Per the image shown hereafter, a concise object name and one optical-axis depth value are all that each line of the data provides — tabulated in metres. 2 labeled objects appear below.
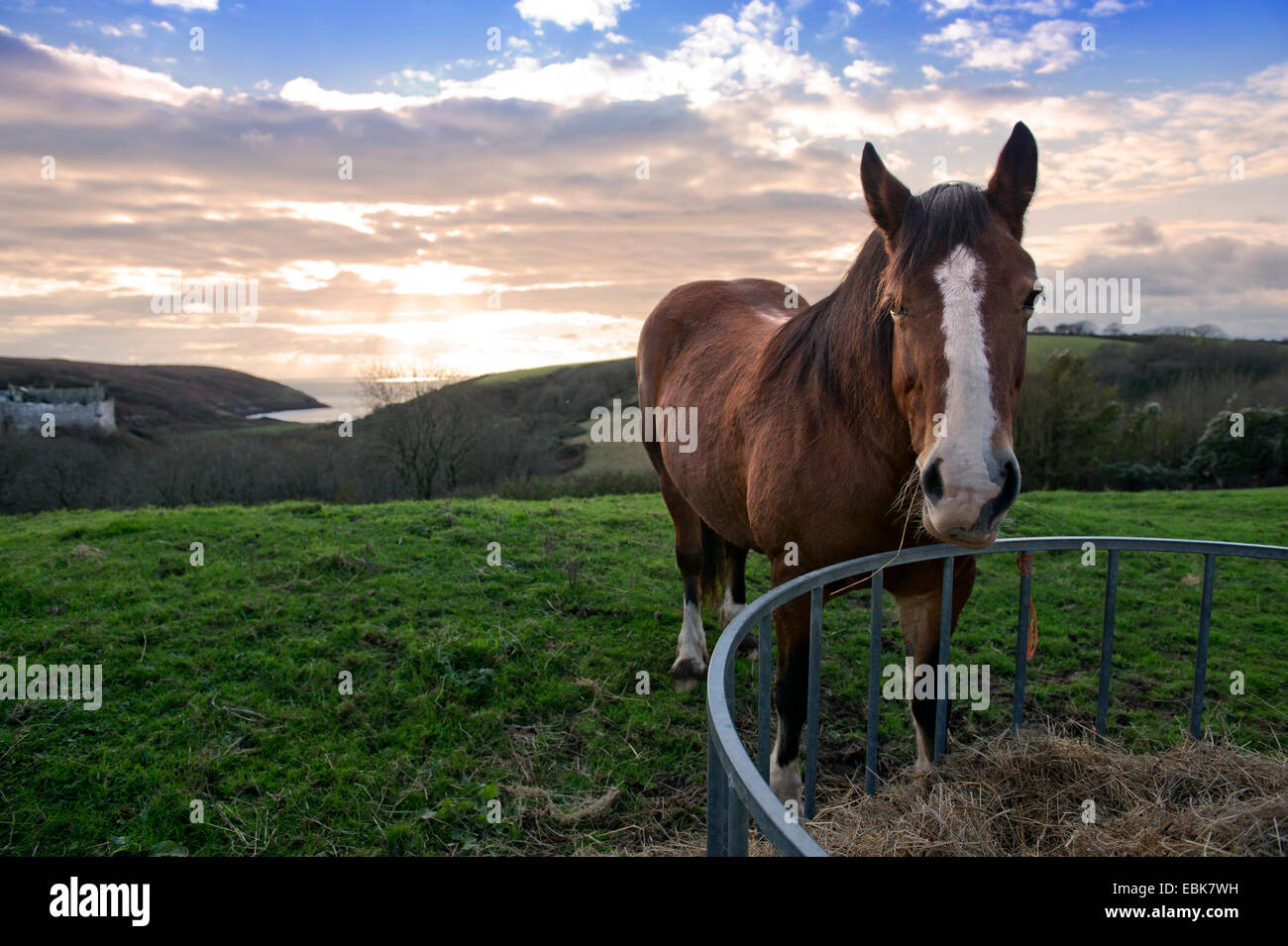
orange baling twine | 3.01
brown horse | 2.03
